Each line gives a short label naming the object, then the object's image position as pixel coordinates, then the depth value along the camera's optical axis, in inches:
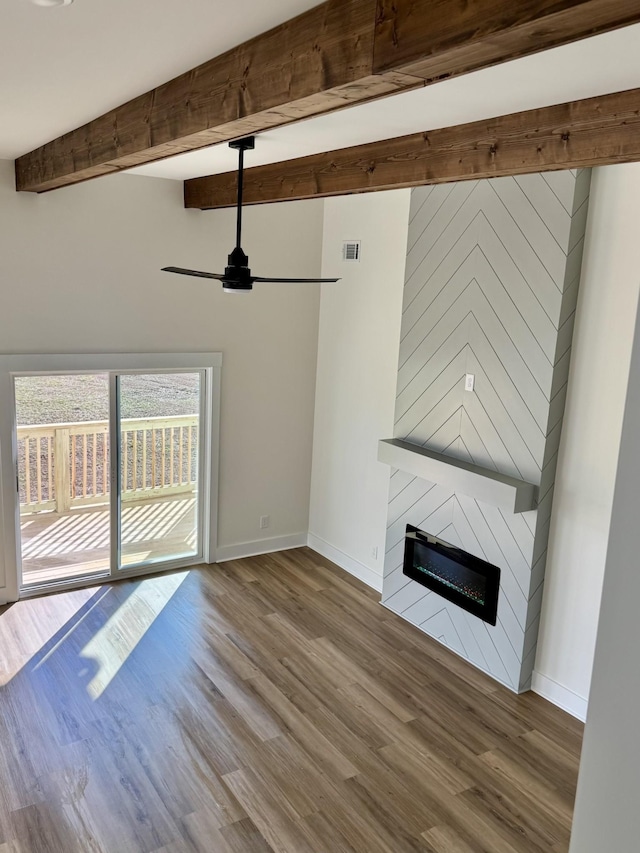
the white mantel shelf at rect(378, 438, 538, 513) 163.9
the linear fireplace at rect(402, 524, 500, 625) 180.1
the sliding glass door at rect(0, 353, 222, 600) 207.9
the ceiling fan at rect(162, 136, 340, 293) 143.7
